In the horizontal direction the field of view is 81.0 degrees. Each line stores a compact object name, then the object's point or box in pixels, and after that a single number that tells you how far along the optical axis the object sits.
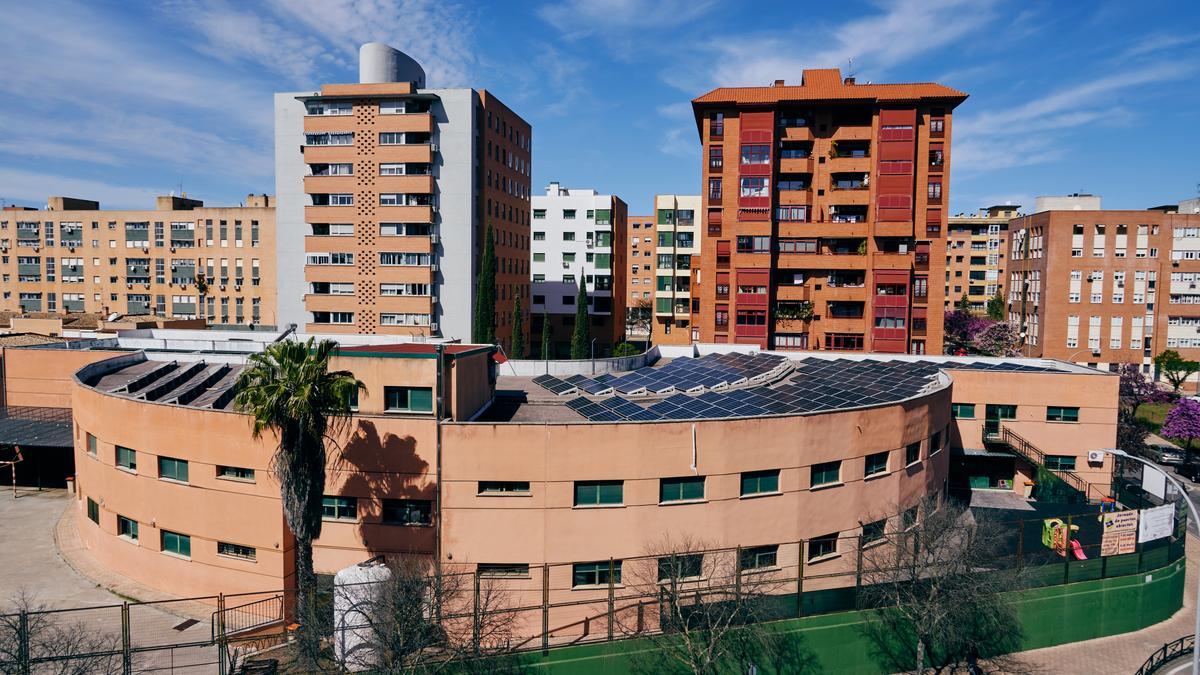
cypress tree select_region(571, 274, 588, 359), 73.56
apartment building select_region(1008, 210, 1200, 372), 86.06
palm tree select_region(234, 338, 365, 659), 24.03
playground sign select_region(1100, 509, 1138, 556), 31.11
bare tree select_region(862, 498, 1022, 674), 26.92
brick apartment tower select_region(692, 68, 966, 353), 61.00
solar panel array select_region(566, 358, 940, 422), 30.12
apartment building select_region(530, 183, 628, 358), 97.88
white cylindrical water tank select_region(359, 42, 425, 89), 66.56
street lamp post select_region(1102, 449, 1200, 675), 21.48
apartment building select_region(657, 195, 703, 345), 87.38
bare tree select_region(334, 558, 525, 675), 21.88
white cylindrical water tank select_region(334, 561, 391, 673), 22.80
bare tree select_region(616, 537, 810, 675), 24.95
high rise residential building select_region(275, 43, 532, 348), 65.56
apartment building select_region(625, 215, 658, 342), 131.00
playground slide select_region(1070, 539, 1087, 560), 30.97
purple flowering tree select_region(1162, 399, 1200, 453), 58.72
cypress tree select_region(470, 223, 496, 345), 65.12
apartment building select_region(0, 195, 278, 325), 93.94
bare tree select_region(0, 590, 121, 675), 19.47
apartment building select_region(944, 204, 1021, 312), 124.44
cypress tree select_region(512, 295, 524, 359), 69.44
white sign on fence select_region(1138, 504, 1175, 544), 31.53
